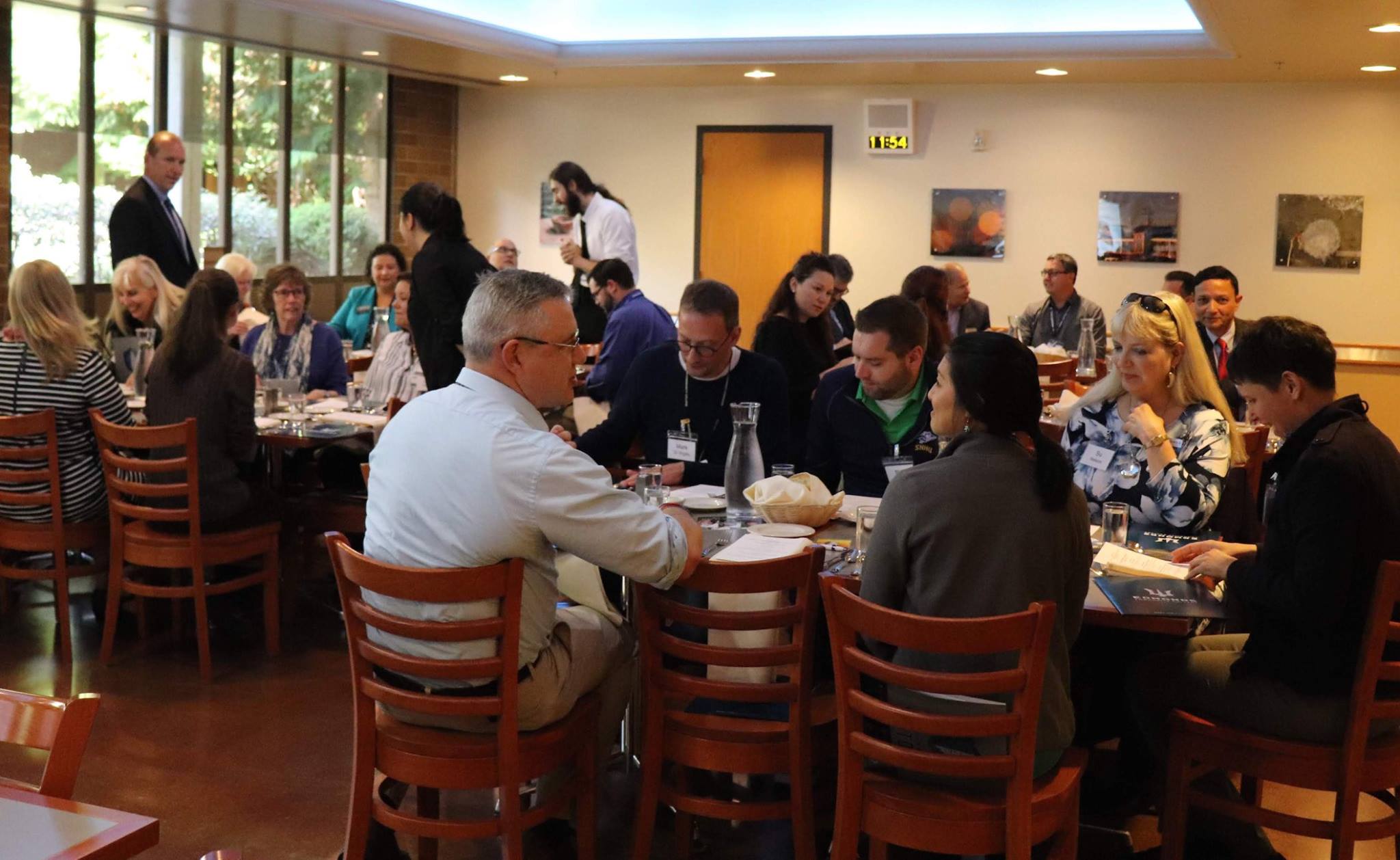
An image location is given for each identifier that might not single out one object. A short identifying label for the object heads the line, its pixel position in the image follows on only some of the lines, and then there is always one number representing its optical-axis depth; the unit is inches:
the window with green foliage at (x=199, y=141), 340.2
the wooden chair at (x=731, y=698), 110.6
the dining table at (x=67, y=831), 61.8
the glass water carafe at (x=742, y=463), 139.7
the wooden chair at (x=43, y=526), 182.9
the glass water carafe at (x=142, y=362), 235.0
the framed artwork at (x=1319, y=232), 371.9
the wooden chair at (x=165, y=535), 178.5
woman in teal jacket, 307.9
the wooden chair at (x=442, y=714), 105.0
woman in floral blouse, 140.5
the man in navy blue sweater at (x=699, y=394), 166.6
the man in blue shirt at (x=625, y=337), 247.9
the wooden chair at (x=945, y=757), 95.1
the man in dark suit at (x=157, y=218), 295.1
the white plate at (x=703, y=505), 144.5
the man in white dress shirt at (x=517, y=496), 105.4
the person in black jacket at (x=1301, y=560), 107.0
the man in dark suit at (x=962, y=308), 355.6
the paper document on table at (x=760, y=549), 123.0
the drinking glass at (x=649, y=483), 142.4
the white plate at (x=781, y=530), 133.3
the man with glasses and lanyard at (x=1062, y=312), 353.7
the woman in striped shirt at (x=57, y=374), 187.6
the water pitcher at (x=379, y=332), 267.0
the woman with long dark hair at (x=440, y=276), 240.1
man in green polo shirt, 154.3
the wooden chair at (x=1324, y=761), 106.1
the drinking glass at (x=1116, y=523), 131.6
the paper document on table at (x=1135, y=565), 122.6
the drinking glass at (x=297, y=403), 227.1
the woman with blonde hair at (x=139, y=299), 239.0
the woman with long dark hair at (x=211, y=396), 188.1
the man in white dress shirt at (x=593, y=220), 322.3
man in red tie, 252.5
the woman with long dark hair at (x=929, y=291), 268.4
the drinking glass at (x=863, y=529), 126.8
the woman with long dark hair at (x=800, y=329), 233.1
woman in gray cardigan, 99.5
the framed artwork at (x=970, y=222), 403.5
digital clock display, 406.9
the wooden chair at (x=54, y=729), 71.0
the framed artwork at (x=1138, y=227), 387.5
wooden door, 423.5
